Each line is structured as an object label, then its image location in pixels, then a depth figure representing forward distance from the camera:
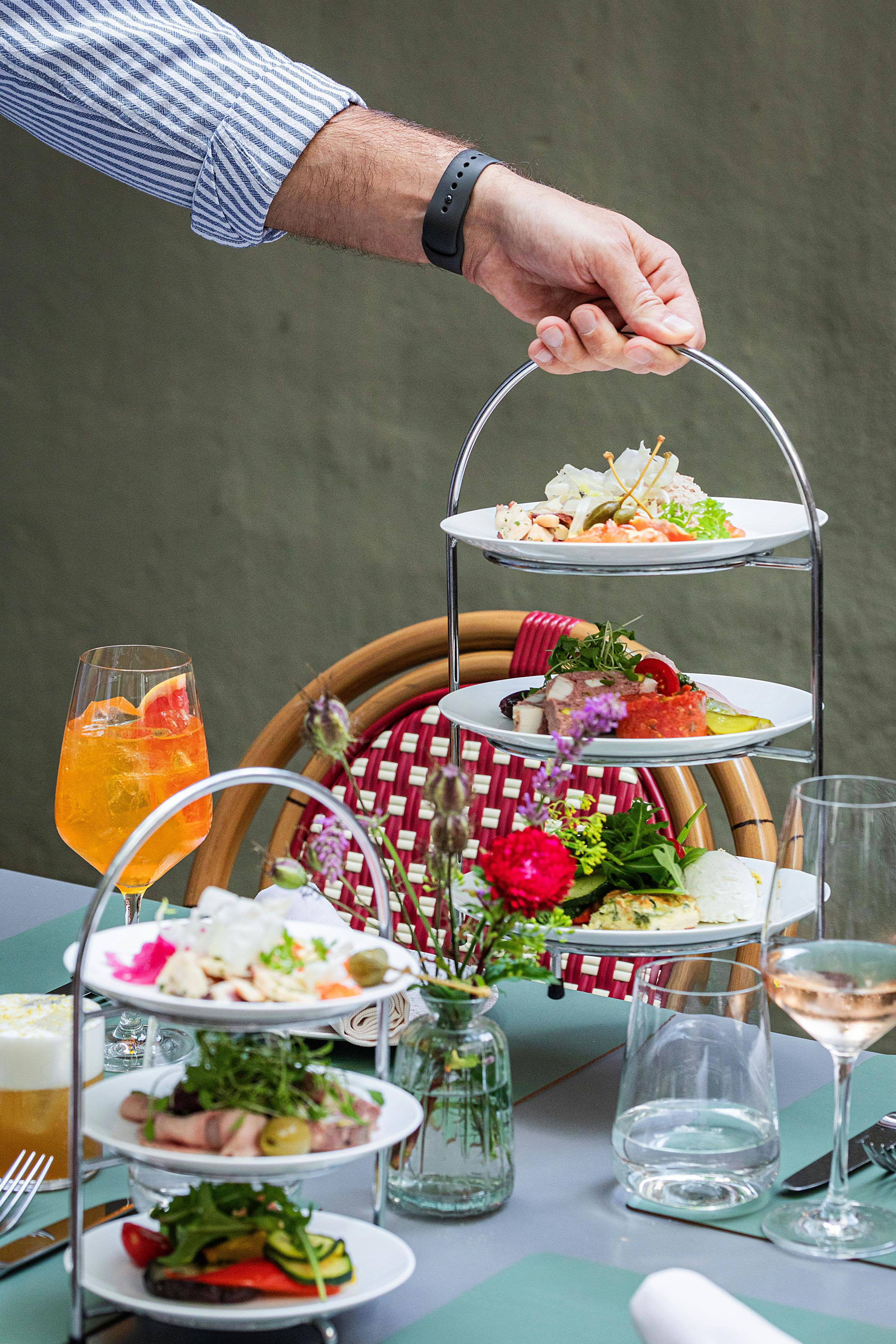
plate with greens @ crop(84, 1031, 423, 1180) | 1.49
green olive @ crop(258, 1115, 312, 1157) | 1.50
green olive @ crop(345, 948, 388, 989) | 1.53
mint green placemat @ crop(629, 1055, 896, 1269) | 1.65
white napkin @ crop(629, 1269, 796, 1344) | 1.45
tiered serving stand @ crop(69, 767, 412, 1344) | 1.49
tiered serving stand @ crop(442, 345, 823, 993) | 1.76
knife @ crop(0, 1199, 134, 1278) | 1.60
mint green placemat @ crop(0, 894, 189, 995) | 1.95
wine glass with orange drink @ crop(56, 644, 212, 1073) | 1.87
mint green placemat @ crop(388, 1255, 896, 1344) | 1.54
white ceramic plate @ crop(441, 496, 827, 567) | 1.73
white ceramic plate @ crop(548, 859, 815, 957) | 1.76
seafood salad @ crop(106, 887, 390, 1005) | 1.50
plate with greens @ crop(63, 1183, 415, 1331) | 1.50
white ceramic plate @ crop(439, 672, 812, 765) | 1.76
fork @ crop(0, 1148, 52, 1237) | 1.63
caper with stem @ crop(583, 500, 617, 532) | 1.82
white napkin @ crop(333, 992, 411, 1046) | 1.79
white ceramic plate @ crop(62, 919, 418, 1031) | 1.48
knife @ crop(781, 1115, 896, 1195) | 1.67
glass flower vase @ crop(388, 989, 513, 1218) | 1.64
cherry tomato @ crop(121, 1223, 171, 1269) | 1.53
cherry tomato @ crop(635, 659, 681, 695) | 1.82
